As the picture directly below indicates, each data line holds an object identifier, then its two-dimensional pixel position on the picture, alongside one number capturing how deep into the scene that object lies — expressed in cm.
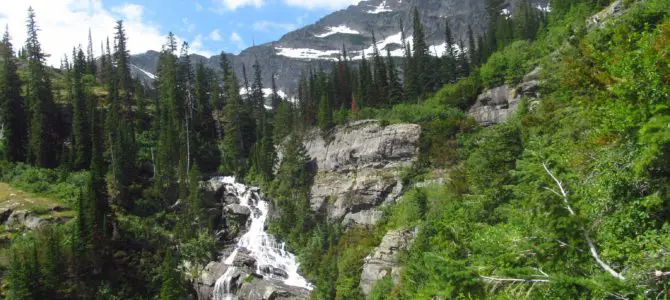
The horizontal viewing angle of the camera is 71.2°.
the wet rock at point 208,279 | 4232
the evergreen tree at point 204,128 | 6912
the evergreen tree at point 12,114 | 6209
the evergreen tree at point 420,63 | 7006
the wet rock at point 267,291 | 3841
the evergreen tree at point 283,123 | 6662
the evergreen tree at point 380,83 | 6881
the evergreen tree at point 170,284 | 3778
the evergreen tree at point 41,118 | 6031
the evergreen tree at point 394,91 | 6775
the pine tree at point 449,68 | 6919
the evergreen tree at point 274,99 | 10331
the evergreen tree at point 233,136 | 6419
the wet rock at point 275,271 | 4494
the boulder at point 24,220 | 4462
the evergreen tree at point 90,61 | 9575
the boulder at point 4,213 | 4522
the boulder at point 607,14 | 4103
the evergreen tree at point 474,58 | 7766
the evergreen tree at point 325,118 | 5994
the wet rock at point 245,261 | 4494
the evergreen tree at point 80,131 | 6098
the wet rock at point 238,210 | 5478
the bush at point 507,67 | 5034
